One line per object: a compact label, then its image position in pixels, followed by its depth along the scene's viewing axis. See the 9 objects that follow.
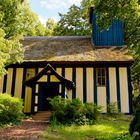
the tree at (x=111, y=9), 12.81
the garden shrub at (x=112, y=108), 20.05
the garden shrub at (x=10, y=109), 15.43
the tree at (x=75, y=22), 34.09
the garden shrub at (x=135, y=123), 9.41
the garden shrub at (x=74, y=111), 15.59
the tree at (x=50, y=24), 40.53
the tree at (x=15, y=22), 18.61
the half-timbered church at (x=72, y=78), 20.22
